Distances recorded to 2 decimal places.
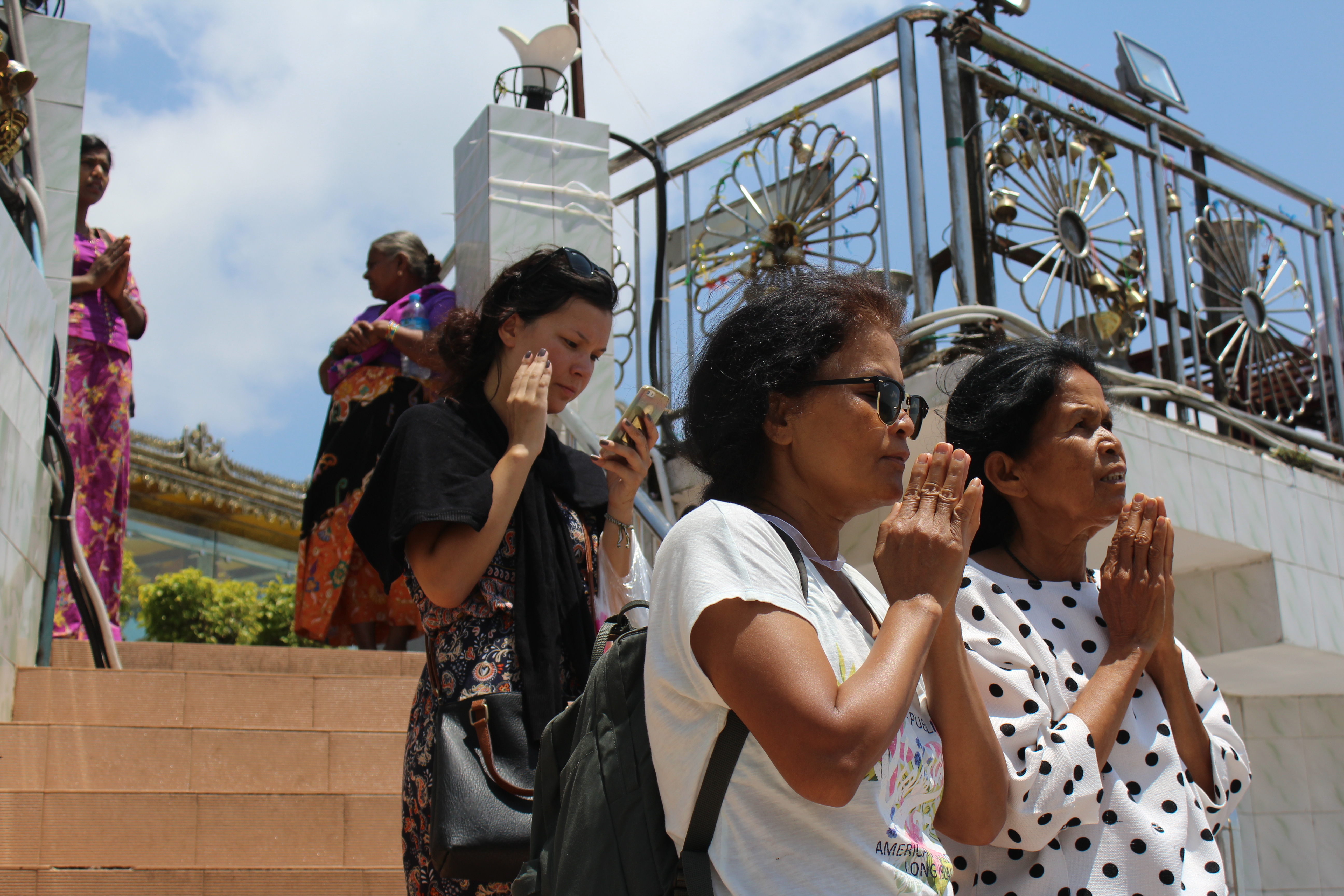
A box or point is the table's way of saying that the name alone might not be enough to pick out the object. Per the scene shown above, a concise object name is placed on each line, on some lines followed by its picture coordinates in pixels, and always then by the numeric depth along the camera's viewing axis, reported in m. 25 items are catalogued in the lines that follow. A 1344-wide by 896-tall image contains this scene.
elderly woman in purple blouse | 5.48
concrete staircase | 3.76
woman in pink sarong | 5.96
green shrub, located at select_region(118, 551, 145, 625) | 17.72
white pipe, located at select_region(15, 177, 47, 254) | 5.44
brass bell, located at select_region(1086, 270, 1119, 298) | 5.85
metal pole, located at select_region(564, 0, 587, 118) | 7.17
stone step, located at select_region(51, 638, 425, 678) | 5.10
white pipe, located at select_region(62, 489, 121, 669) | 5.04
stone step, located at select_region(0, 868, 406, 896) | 3.53
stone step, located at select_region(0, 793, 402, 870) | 3.82
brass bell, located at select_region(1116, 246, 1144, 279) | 6.07
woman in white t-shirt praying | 1.64
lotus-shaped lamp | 5.98
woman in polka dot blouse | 2.22
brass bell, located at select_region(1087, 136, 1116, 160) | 6.15
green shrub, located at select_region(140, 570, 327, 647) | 16.20
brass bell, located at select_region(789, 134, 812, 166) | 5.75
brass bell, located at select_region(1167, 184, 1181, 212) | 6.51
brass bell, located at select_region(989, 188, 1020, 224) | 5.41
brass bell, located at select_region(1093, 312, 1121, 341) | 5.87
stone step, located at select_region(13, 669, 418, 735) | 4.52
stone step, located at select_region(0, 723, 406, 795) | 4.15
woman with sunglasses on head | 2.44
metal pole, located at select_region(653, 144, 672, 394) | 6.07
